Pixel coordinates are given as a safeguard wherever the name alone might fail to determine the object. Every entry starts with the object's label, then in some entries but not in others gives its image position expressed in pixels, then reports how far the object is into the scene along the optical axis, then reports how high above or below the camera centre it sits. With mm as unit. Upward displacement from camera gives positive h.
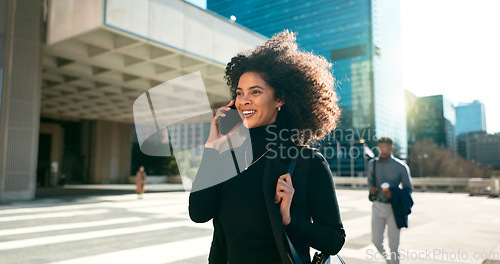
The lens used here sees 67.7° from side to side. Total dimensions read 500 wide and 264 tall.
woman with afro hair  1389 -87
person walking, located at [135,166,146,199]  17812 -1081
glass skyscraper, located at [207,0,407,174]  39059 +20486
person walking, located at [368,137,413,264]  4914 -470
